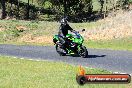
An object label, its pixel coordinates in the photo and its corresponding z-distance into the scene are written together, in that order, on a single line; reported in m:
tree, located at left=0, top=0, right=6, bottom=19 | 68.84
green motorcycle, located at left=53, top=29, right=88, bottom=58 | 23.33
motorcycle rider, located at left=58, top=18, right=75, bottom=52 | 23.72
